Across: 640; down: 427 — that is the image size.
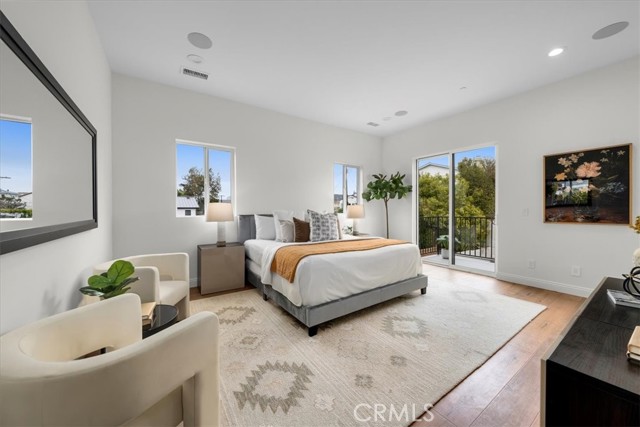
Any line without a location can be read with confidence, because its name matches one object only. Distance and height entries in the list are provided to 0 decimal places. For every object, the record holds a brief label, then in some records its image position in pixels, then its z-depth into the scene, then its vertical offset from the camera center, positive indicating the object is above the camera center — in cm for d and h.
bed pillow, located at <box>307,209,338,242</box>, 371 -22
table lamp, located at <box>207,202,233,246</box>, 352 -1
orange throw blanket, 246 -41
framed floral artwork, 299 +34
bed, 231 -75
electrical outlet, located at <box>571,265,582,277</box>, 333 -79
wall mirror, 93 +30
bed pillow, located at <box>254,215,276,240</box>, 395 -24
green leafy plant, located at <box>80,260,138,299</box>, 139 -39
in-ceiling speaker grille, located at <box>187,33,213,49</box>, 254 +183
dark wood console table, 81 -58
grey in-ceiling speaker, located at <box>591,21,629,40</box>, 238 +181
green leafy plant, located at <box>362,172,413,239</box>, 535 +52
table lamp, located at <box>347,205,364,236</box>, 493 +2
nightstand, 340 -77
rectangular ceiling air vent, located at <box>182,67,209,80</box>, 317 +184
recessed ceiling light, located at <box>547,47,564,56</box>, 276 +182
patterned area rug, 148 -115
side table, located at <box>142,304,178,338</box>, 142 -66
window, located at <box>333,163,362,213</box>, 549 +62
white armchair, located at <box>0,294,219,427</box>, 63 -50
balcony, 473 -54
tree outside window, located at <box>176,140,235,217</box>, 379 +60
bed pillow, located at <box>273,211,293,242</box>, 381 -8
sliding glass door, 447 +10
